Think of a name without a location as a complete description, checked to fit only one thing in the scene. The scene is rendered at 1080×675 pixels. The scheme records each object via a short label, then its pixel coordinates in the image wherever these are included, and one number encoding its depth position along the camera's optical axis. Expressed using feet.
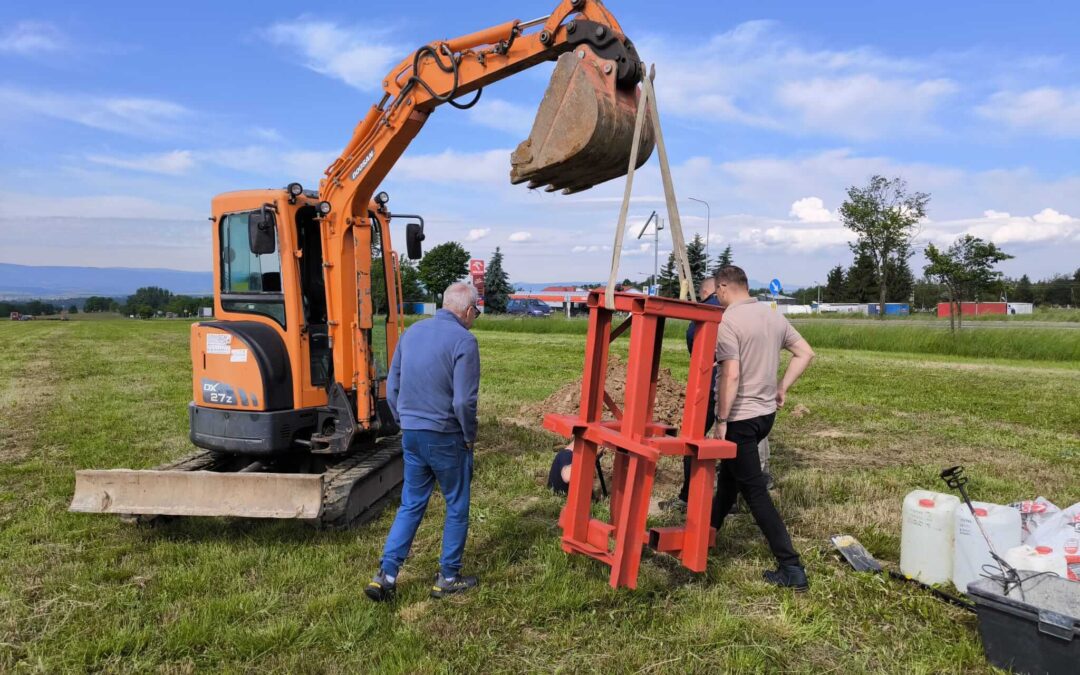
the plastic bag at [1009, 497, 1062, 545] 15.70
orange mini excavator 18.15
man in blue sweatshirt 14.88
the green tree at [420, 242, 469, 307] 294.66
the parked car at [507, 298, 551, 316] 220.43
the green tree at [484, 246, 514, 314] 277.23
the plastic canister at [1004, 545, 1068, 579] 13.35
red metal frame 13.76
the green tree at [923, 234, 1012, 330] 101.40
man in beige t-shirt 15.42
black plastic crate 11.32
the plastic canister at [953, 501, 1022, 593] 14.29
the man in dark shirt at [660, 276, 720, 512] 20.07
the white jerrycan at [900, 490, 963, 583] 15.17
